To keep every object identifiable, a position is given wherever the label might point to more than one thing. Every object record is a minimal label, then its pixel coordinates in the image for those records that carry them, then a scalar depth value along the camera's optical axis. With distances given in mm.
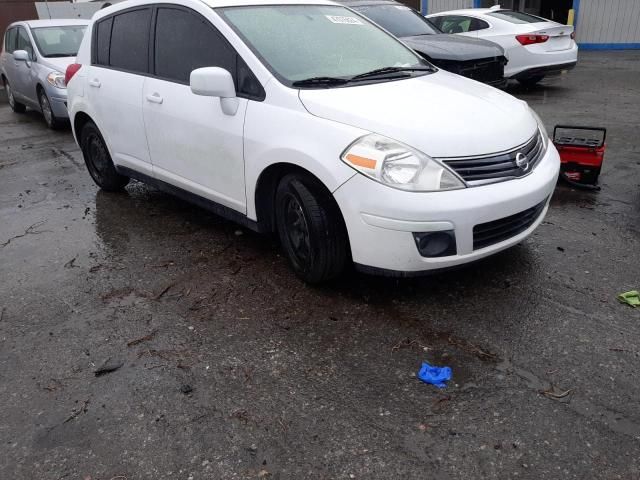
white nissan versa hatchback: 3113
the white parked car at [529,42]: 10273
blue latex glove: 2758
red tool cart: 5125
